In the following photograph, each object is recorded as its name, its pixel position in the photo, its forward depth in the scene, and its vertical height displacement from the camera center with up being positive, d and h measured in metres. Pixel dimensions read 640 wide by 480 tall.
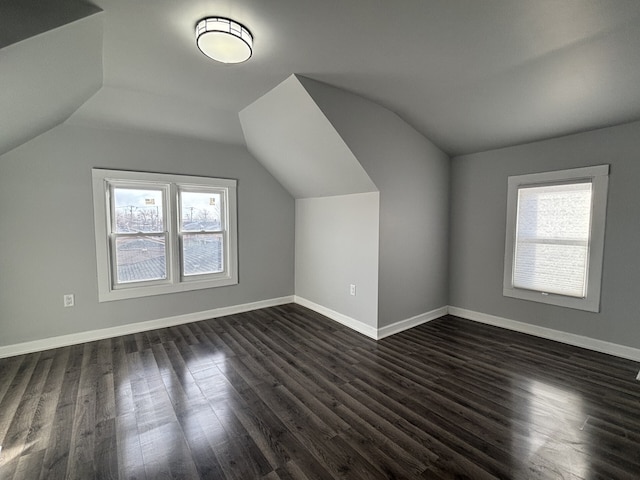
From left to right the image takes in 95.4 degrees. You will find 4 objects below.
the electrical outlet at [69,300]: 3.20 -0.88
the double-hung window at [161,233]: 3.42 -0.16
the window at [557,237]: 3.07 -0.15
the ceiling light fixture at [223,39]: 1.82 +1.18
